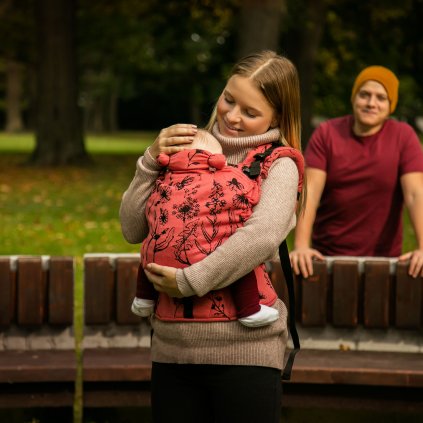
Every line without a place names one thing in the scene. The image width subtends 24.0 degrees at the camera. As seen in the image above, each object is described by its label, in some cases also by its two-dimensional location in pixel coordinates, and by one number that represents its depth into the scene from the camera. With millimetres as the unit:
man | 4789
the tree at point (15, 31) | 27078
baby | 2766
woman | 2766
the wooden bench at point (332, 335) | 4480
